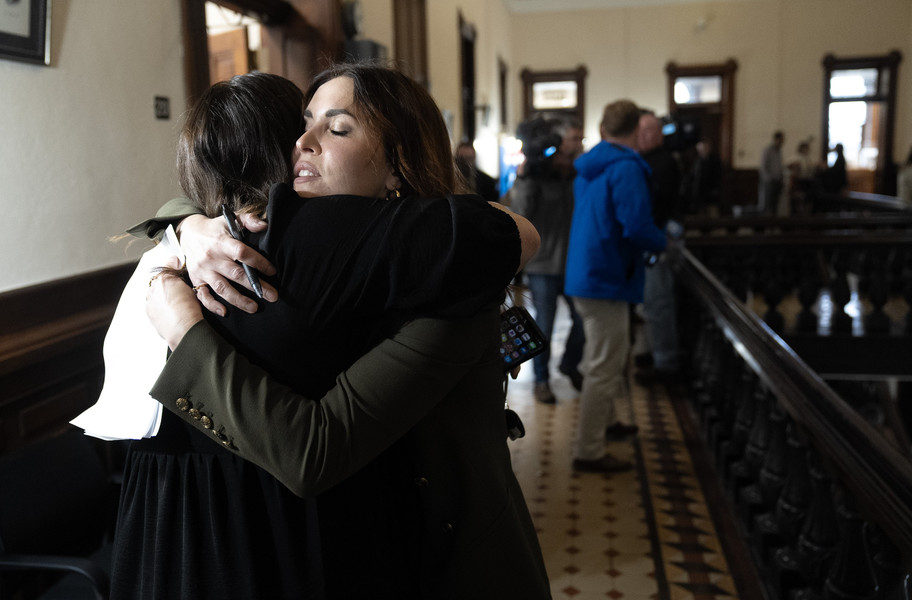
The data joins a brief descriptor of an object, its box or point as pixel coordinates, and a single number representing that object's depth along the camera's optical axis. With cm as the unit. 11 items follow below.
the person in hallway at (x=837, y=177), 1592
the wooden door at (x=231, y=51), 530
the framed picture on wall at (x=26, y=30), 235
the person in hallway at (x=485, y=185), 471
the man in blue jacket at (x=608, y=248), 380
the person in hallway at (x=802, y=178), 1667
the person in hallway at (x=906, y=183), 1458
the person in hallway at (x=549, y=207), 512
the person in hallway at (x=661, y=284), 527
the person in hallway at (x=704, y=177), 1342
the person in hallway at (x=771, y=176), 1606
